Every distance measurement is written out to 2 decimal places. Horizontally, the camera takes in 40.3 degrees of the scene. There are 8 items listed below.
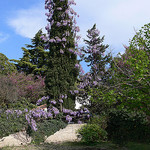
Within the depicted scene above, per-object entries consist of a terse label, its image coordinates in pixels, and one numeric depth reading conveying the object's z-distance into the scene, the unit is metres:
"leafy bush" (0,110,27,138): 11.80
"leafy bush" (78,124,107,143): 9.26
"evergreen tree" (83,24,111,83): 19.48
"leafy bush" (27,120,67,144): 10.31
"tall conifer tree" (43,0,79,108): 14.60
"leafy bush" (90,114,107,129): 10.61
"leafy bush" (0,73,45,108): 19.91
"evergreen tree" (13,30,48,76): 33.97
